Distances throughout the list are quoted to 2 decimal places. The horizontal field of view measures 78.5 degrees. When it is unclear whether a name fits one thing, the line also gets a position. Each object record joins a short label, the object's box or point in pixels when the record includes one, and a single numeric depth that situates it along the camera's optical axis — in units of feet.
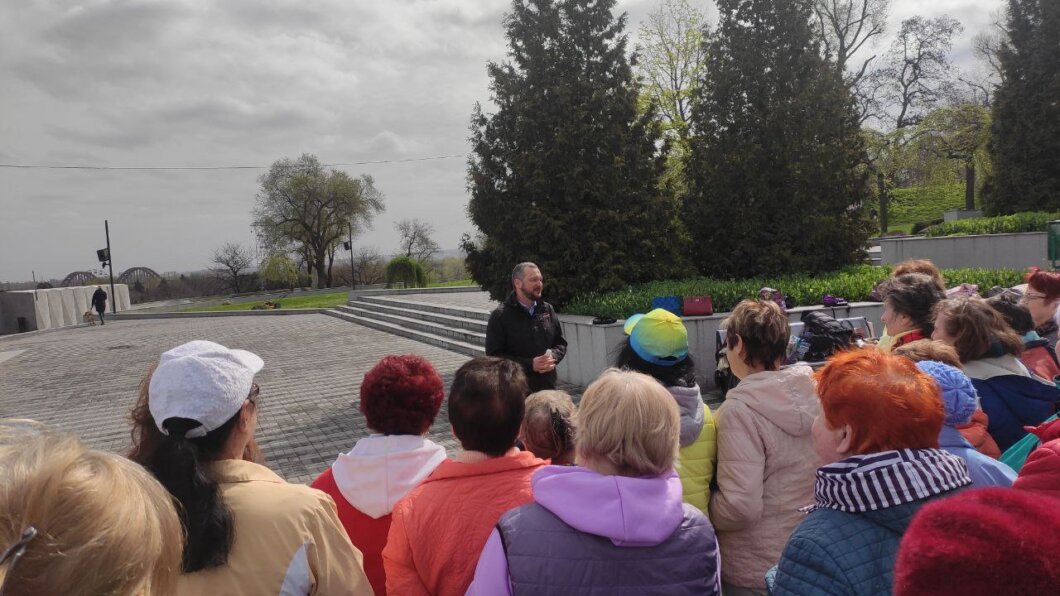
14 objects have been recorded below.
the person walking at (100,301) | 98.17
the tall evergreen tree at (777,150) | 39.65
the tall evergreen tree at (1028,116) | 69.67
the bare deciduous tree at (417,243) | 168.76
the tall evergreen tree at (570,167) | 37.01
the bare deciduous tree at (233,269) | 160.76
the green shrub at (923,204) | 124.48
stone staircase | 48.75
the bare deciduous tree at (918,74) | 113.60
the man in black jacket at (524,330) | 18.33
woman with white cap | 5.57
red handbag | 29.94
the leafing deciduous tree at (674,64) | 65.46
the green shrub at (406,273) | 119.03
